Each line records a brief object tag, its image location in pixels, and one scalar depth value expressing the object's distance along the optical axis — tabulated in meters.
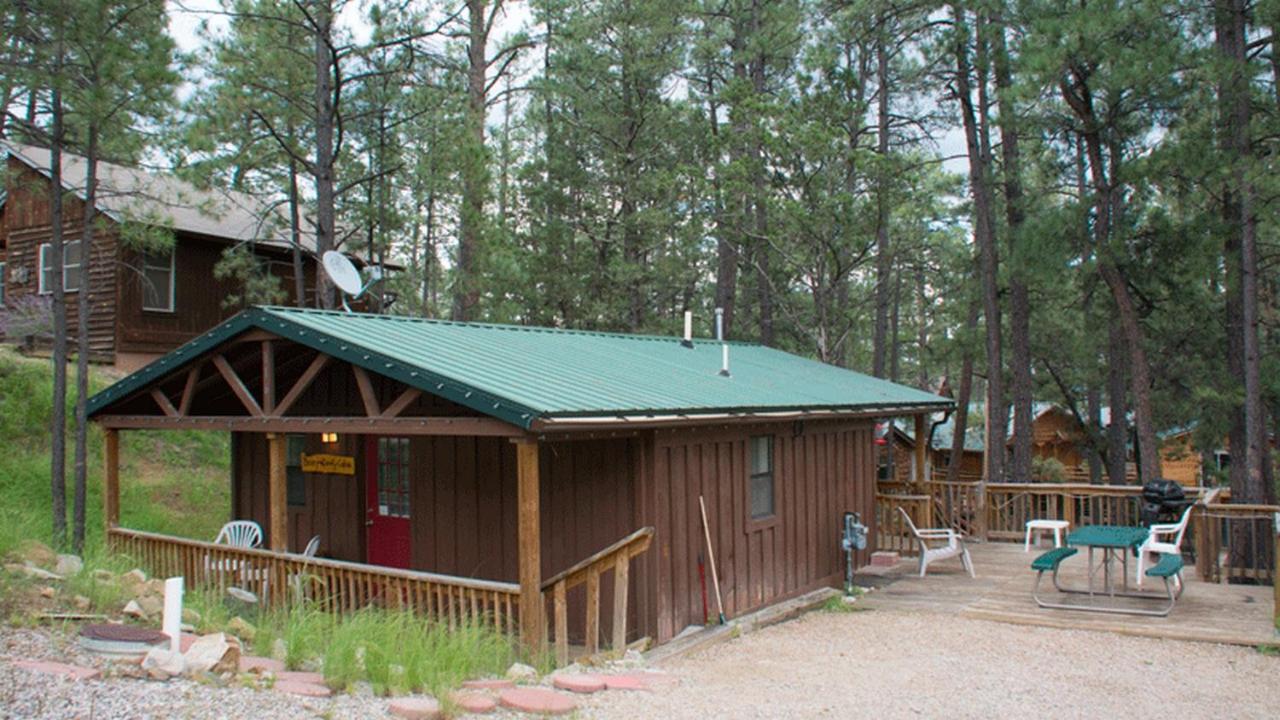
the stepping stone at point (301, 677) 5.63
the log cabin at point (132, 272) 19.00
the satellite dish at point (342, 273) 9.67
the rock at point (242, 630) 6.97
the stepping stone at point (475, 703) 5.22
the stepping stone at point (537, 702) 5.37
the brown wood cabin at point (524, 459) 7.52
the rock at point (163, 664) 5.24
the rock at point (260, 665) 5.77
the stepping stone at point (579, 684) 6.03
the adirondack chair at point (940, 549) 11.46
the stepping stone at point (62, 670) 5.05
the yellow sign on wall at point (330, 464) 10.50
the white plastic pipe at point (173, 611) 5.57
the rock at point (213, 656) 5.44
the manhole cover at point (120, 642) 5.69
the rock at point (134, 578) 7.83
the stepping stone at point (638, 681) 6.22
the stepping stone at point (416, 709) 5.02
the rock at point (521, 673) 6.28
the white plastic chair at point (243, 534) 10.80
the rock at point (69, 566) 7.97
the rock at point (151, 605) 7.05
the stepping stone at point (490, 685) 5.75
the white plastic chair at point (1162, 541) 10.12
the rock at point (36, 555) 8.45
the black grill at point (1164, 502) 11.56
